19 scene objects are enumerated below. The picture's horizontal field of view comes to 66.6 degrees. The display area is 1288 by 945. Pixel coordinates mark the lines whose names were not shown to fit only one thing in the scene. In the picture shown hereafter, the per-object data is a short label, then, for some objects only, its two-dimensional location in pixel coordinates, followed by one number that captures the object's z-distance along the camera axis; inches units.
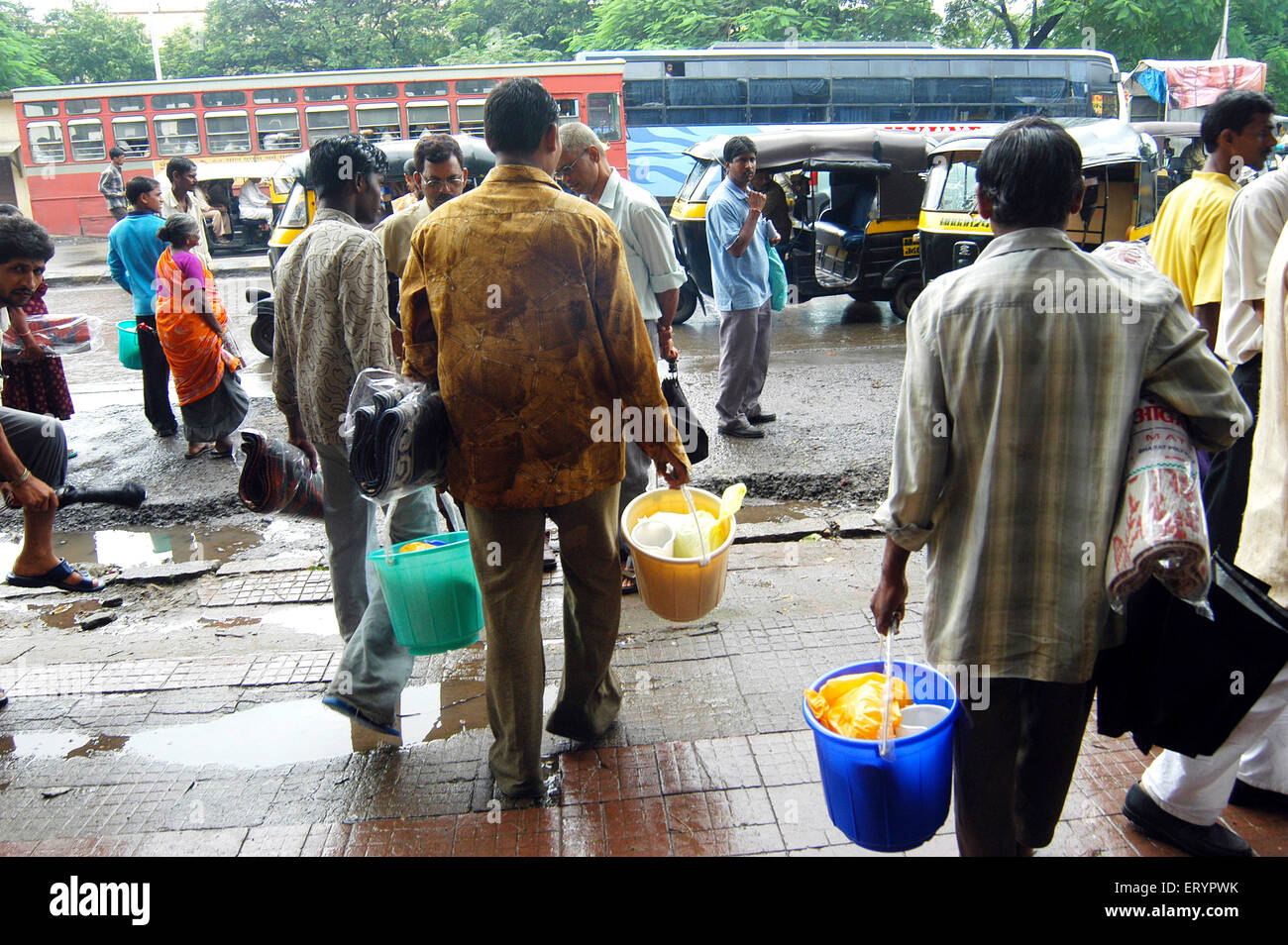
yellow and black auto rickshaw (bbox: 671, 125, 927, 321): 442.6
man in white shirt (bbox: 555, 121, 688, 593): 174.9
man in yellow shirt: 155.1
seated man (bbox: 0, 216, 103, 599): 141.9
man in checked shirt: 77.3
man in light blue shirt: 264.1
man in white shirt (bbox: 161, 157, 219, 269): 327.0
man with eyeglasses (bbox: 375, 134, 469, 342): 187.9
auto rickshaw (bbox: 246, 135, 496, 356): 500.7
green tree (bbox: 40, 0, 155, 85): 1441.9
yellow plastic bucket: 131.0
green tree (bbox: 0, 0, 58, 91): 1221.1
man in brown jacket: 107.2
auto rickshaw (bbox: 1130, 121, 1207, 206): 716.0
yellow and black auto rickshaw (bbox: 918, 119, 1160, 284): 393.7
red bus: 796.0
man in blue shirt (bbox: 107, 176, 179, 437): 290.0
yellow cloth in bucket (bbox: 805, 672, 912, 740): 89.4
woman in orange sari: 263.1
